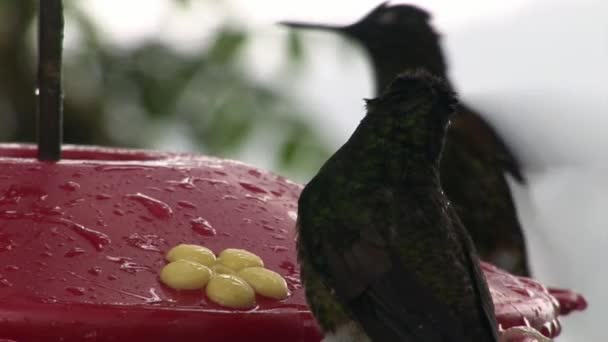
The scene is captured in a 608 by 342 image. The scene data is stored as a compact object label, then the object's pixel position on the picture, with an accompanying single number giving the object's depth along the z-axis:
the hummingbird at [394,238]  1.27
